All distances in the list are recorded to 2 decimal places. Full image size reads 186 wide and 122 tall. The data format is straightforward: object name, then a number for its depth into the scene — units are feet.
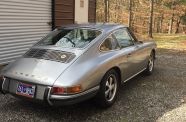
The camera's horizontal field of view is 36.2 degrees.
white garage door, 27.02
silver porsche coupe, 13.94
